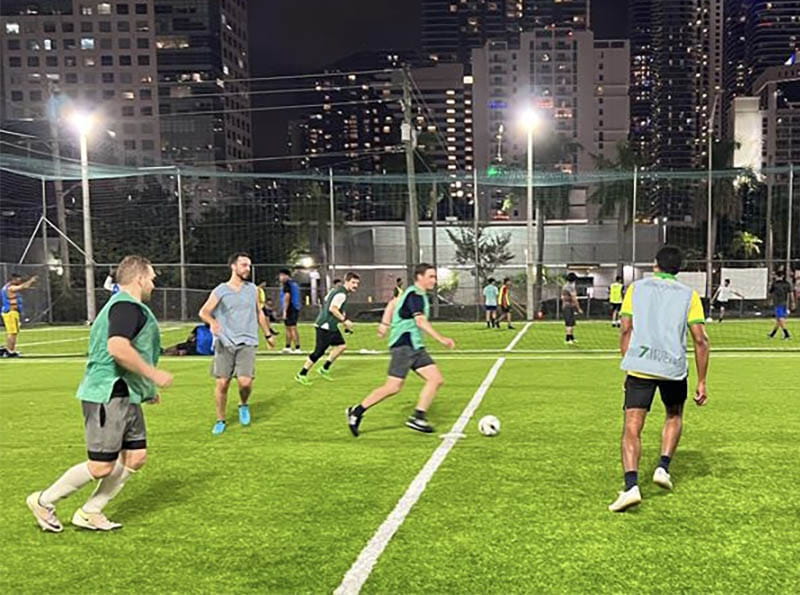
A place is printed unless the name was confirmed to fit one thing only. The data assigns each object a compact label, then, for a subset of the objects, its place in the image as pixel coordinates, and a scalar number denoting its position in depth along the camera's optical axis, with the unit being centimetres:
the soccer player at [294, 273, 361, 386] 1225
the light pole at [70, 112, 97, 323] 2839
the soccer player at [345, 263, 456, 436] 827
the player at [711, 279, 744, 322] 2870
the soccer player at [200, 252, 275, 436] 875
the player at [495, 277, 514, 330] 2605
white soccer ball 832
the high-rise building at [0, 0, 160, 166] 13838
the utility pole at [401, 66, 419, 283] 3234
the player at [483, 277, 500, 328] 2581
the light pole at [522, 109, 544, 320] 3059
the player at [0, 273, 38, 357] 1745
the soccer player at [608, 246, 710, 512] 562
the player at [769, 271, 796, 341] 2027
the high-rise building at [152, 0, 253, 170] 14025
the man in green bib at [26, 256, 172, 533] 499
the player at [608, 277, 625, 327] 2417
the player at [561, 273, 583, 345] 1992
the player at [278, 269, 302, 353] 1834
